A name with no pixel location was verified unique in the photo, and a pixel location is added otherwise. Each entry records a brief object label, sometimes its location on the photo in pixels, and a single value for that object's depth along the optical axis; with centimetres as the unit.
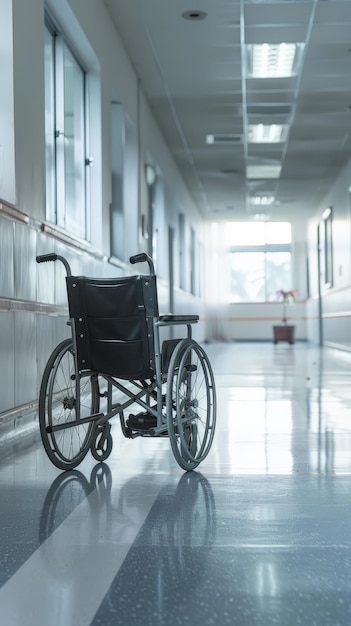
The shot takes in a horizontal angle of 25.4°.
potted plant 1756
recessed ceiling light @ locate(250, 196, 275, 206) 1541
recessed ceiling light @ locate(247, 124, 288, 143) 980
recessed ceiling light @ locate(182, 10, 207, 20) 630
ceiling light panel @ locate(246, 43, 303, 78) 711
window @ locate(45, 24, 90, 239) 539
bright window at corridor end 1956
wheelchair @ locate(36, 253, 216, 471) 267
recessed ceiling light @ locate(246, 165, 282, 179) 1232
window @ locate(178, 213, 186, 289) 1367
